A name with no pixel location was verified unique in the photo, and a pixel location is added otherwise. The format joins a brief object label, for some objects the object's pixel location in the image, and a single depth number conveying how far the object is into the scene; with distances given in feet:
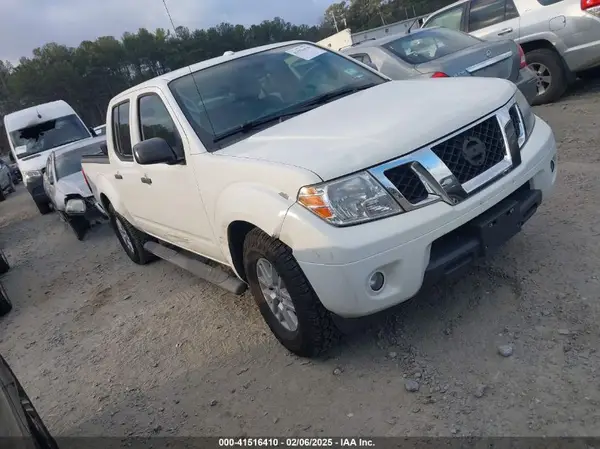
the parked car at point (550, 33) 23.48
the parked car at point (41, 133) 41.52
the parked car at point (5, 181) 65.41
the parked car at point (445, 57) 21.43
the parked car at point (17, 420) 6.08
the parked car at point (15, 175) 95.26
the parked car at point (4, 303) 19.13
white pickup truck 8.61
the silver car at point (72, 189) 27.07
